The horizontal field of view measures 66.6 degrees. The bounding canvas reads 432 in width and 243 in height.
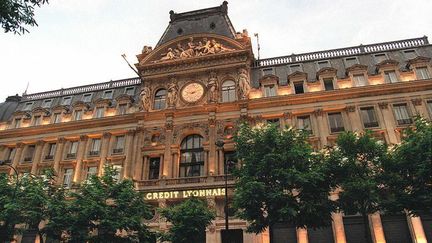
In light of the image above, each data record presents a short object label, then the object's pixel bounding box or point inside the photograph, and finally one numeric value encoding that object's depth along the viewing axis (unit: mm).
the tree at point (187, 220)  23430
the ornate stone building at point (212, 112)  31891
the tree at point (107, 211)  24391
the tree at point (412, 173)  19156
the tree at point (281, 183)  20781
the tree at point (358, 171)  21062
